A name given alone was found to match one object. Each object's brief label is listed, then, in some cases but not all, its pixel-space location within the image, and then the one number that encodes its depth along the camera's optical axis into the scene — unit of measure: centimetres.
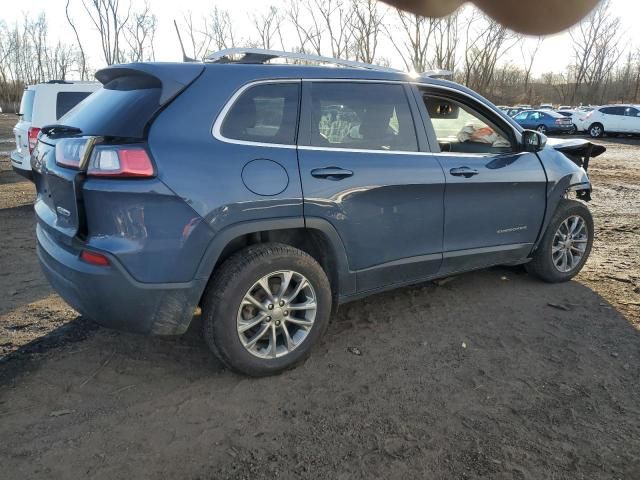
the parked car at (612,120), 2505
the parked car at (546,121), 2786
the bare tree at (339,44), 4228
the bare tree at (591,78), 4595
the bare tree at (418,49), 3456
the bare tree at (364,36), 3862
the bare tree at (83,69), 5272
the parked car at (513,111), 3047
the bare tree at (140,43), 4558
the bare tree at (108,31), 3941
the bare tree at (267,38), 4644
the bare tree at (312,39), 4378
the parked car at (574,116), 2809
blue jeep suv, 261
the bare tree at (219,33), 4622
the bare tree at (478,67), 3073
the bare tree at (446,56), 3678
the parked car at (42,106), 787
